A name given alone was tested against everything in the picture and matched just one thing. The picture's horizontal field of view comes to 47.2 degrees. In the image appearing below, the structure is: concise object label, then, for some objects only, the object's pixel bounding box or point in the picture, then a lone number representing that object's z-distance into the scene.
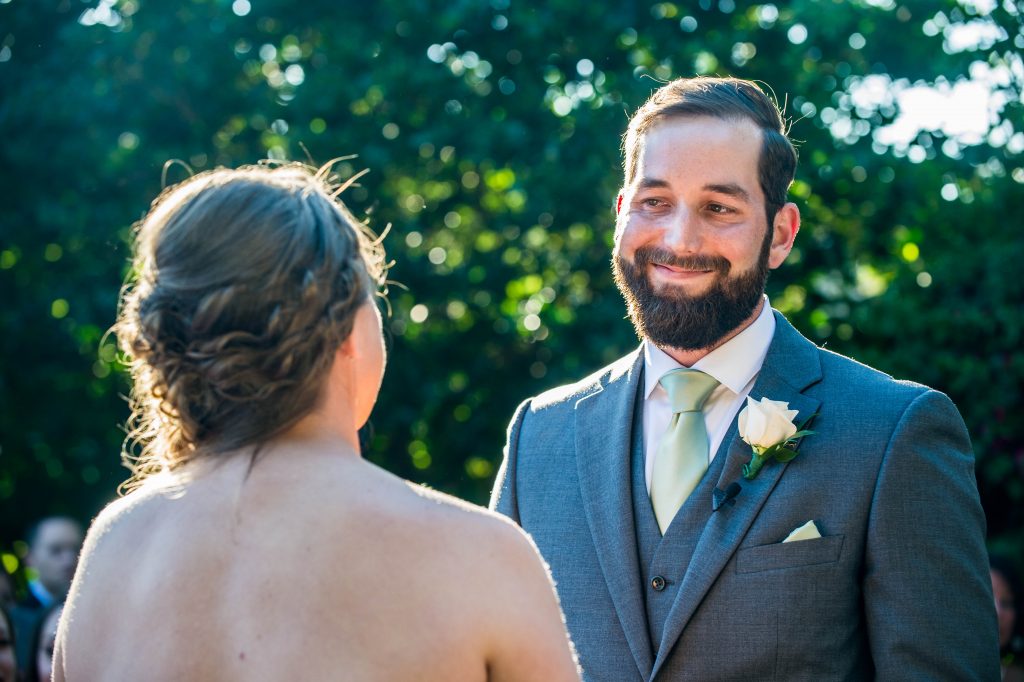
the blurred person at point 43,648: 6.96
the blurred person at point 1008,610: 6.02
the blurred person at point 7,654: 5.82
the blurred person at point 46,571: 7.29
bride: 1.85
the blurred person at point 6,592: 7.43
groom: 2.62
